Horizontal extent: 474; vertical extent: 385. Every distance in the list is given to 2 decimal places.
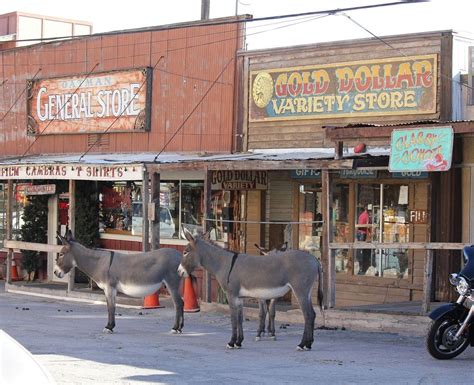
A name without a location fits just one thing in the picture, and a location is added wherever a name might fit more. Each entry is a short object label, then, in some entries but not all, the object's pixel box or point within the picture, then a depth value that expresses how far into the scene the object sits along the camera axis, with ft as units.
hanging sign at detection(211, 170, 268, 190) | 68.13
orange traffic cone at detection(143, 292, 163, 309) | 66.69
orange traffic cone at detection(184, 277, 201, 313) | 63.00
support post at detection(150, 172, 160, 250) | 65.41
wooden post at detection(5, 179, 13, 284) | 78.59
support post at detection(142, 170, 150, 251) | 66.03
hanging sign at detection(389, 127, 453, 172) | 49.42
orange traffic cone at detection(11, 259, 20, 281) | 87.97
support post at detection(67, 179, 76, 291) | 72.49
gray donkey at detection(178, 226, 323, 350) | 46.73
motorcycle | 41.75
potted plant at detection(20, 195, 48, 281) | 85.87
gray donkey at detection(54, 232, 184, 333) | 53.62
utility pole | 93.65
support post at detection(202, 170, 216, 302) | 62.75
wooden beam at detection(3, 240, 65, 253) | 71.92
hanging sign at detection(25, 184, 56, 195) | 79.92
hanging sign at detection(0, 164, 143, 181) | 66.28
